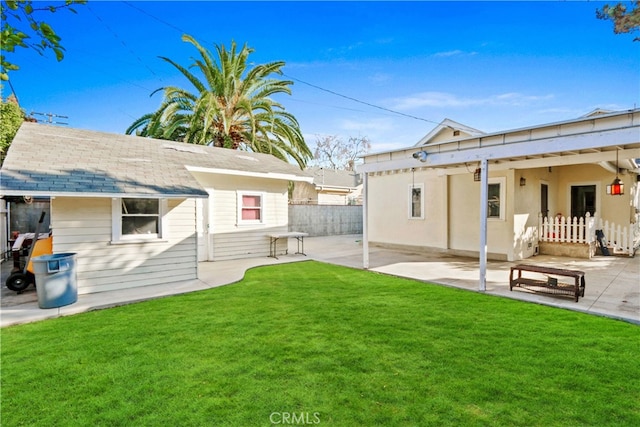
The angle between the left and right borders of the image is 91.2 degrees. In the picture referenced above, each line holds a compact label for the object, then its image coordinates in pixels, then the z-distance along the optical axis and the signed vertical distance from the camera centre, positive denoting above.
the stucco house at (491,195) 7.11 +0.50
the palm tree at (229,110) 14.00 +4.64
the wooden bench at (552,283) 5.75 -1.46
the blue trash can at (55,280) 5.42 -1.25
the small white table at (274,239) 10.73 -1.06
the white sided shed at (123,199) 6.20 +0.23
